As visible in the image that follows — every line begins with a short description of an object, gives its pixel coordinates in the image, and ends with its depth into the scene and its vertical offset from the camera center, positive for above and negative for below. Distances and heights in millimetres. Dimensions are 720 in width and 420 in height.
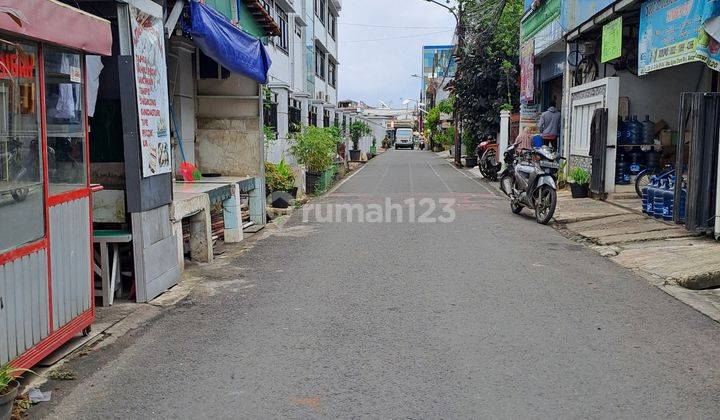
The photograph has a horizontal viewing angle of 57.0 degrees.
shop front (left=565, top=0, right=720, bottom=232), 9117 +825
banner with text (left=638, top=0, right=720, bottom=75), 8852 +1761
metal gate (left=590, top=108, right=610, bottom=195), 13828 -38
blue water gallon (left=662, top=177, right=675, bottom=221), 10542 -892
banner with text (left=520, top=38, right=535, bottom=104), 21688 +2465
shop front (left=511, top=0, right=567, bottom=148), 18927 +2633
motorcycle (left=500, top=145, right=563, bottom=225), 11922 -711
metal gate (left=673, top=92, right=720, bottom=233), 8969 -155
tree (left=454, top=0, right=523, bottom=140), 26281 +3185
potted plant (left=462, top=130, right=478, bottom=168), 29734 -253
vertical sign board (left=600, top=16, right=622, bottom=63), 13016 +2095
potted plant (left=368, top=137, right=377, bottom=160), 44891 -522
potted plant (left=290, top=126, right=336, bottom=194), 17609 -221
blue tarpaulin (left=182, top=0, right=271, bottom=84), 8617 +1445
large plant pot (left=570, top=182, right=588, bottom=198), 15016 -1017
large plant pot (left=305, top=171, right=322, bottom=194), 17609 -989
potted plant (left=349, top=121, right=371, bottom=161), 37116 +484
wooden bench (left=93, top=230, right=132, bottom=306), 6441 -1164
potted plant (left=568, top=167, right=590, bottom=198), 14953 -869
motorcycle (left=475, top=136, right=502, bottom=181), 22281 -551
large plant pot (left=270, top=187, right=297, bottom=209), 14305 -1203
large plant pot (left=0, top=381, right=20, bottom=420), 3660 -1446
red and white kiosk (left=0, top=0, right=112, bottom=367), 4312 -253
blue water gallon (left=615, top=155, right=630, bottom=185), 14734 -637
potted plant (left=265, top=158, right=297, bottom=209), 14344 -922
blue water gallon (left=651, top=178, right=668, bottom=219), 10781 -895
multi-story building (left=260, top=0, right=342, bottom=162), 18812 +3663
